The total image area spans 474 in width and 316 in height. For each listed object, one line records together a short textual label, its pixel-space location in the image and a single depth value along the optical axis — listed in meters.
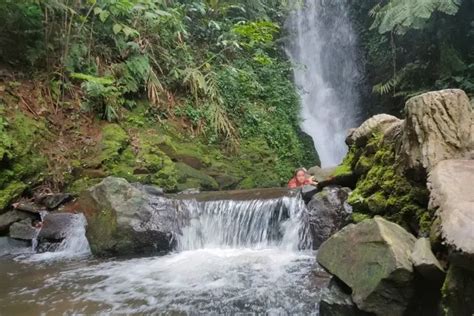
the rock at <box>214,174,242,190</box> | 8.99
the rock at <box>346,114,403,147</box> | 5.30
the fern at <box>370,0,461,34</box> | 8.73
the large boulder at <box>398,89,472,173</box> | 3.71
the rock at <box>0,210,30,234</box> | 6.28
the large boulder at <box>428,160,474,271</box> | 2.31
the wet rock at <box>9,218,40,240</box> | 6.25
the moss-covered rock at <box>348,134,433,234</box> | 3.77
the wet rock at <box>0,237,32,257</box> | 6.09
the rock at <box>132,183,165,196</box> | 7.19
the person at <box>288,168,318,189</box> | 7.65
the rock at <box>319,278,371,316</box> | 2.98
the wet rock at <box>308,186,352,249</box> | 5.67
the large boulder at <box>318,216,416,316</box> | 2.78
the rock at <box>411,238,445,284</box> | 2.63
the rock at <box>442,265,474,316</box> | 2.38
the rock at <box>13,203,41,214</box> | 6.53
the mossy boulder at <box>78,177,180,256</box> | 5.71
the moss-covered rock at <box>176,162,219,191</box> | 8.38
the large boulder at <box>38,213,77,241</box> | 6.24
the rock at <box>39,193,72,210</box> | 6.79
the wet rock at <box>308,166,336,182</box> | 6.16
